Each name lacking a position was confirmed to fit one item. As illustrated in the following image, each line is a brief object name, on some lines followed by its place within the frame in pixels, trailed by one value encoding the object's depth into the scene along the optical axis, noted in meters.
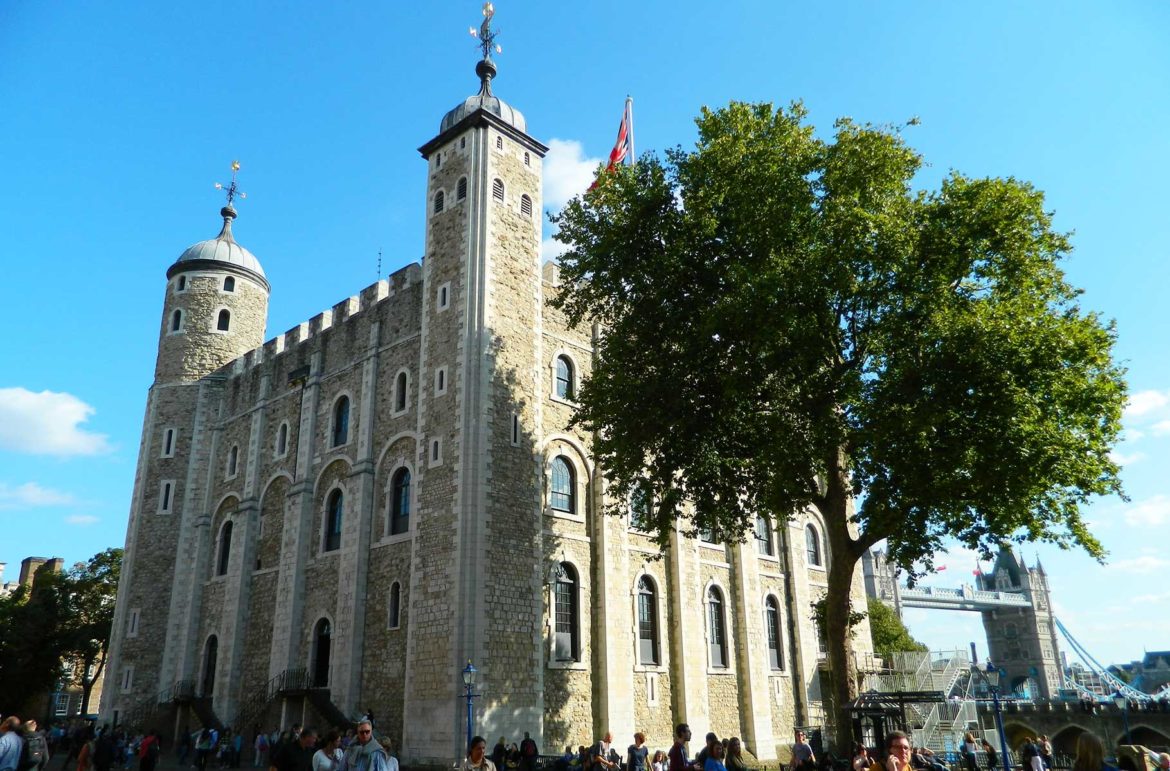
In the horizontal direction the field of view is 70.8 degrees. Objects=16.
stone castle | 21.83
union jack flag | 28.42
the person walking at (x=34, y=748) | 10.33
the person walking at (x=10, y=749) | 9.05
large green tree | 16.97
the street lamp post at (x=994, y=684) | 17.53
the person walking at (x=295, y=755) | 8.91
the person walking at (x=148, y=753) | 18.36
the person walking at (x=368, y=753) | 7.74
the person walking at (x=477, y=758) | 8.21
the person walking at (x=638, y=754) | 15.45
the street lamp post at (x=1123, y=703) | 37.66
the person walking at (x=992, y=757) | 21.58
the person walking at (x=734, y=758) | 10.75
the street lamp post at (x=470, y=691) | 18.16
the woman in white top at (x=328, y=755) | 8.12
